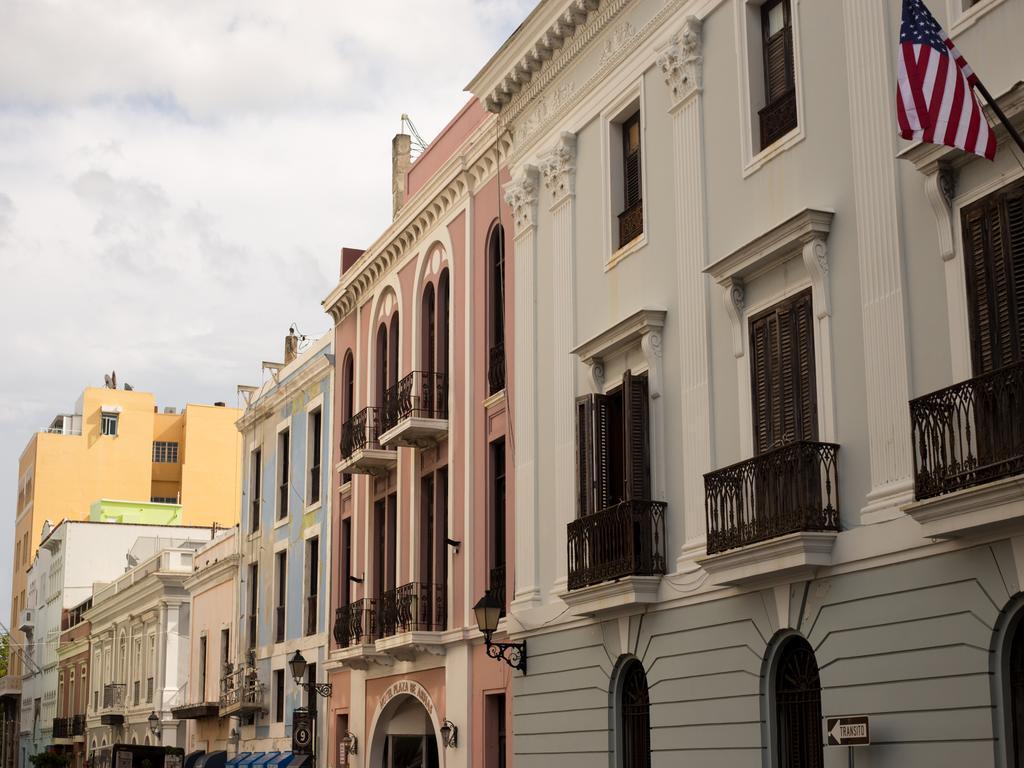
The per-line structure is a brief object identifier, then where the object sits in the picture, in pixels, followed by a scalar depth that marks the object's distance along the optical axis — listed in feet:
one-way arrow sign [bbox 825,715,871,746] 42.42
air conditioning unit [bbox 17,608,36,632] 249.55
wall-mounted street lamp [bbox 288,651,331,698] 90.43
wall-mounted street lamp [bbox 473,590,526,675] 63.98
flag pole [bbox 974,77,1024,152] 36.41
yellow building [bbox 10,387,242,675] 253.85
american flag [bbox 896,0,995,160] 37.52
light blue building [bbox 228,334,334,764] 103.86
